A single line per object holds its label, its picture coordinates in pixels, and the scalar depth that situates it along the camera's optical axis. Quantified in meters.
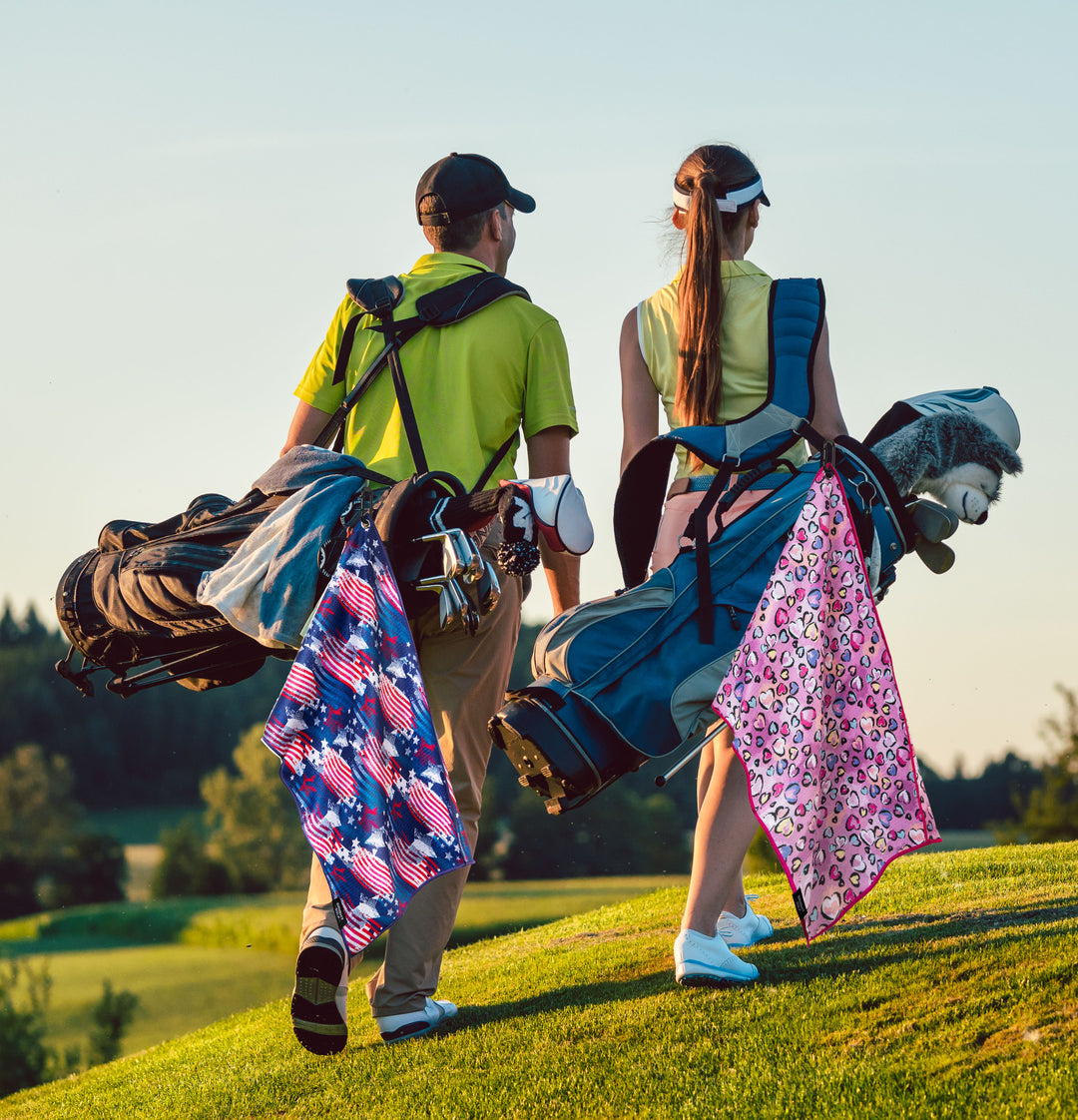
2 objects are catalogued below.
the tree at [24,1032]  35.25
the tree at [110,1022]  39.59
